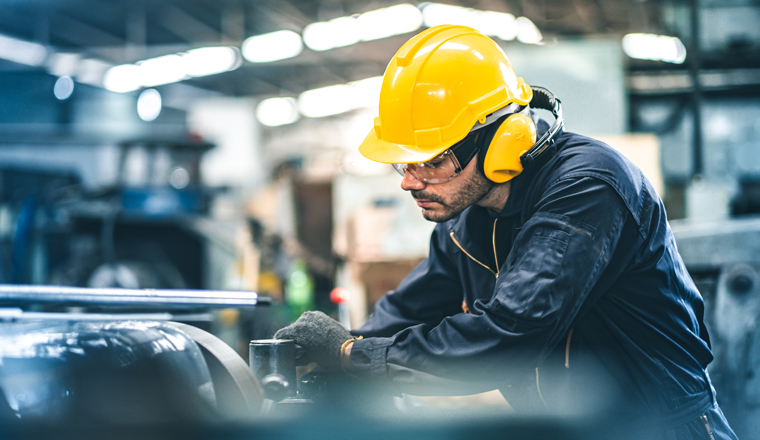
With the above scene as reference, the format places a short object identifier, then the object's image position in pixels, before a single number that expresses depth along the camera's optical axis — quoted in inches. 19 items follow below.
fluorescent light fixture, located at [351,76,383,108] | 511.4
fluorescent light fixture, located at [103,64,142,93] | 412.5
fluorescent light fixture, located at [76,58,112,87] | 398.0
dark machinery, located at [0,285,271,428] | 41.6
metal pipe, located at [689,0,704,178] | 173.3
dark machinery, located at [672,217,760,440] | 79.4
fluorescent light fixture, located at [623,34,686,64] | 259.1
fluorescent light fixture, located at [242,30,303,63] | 395.9
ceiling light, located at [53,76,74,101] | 307.3
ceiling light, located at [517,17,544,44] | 343.3
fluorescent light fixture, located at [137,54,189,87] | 413.1
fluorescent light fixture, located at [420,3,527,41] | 348.8
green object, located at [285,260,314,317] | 190.2
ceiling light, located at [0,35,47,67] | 358.3
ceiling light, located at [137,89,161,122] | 370.6
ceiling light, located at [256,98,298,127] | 508.1
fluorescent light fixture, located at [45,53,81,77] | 374.7
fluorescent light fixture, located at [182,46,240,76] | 410.6
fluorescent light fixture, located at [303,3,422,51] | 365.4
